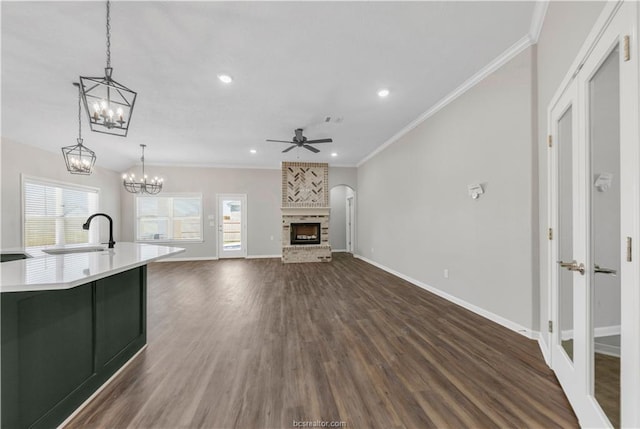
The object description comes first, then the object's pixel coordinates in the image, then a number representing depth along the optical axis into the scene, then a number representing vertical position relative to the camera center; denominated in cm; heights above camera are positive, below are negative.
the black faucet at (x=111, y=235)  223 -20
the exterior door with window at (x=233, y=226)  789 -35
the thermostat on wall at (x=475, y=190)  304 +32
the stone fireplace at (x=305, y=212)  710 +10
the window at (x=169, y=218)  753 -8
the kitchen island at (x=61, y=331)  121 -74
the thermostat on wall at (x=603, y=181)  125 +18
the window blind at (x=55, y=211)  466 +10
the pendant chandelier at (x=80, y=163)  353 +81
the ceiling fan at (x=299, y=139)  453 +145
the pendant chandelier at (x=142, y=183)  580 +87
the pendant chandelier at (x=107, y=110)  177 +84
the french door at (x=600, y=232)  97 -10
